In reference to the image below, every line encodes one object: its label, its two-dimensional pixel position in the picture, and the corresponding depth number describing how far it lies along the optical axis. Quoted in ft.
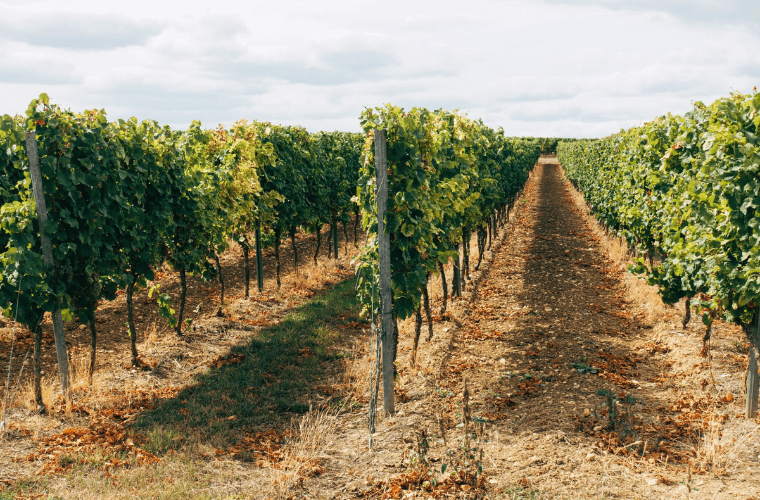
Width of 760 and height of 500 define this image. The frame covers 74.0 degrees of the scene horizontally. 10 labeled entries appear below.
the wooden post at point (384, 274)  19.99
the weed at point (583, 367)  25.25
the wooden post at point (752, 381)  19.93
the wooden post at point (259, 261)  41.75
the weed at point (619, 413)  18.86
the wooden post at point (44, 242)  21.25
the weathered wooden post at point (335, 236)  53.83
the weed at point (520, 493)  15.20
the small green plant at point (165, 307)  28.07
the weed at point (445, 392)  22.63
